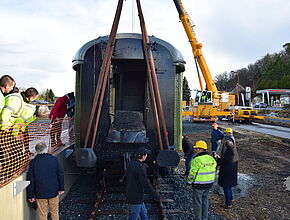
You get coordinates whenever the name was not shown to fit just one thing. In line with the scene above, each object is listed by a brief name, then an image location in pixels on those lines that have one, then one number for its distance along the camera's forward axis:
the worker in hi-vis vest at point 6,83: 3.45
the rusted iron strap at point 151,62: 4.26
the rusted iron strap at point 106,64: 4.15
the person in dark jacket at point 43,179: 3.28
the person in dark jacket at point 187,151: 6.41
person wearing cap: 3.23
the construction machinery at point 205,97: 17.86
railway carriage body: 4.58
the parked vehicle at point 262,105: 39.80
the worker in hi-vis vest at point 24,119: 3.52
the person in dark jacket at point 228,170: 4.81
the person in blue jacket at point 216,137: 7.65
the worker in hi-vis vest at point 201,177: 3.87
